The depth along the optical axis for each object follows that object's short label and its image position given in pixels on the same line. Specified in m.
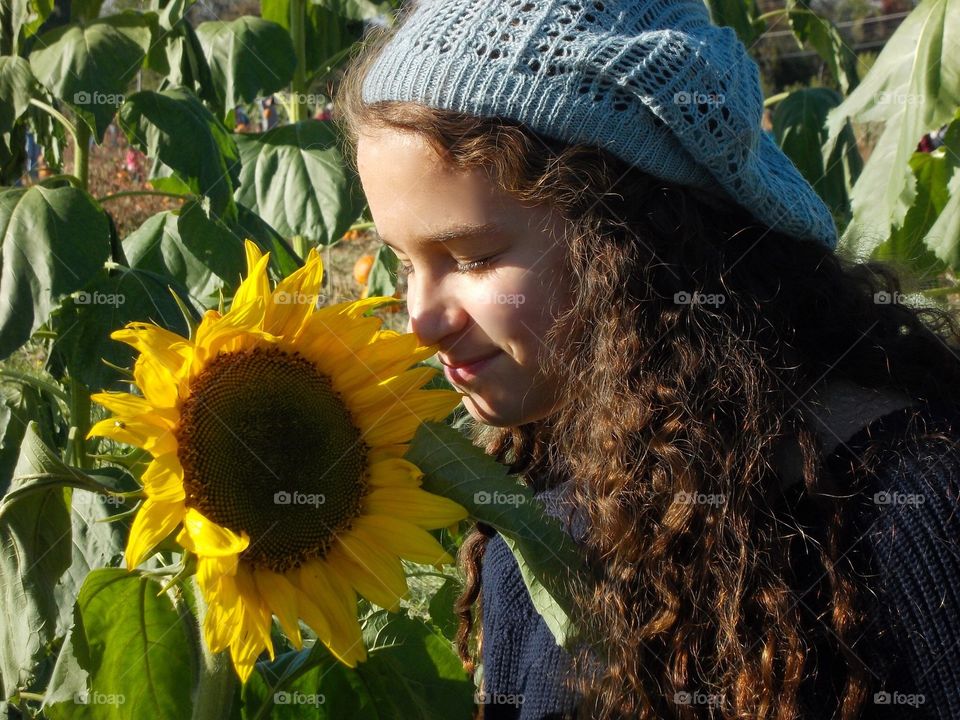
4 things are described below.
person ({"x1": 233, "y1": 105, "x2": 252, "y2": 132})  8.50
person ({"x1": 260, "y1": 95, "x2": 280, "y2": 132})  7.70
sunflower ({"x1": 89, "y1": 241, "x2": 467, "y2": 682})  1.07
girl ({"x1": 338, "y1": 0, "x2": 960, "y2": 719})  1.31
